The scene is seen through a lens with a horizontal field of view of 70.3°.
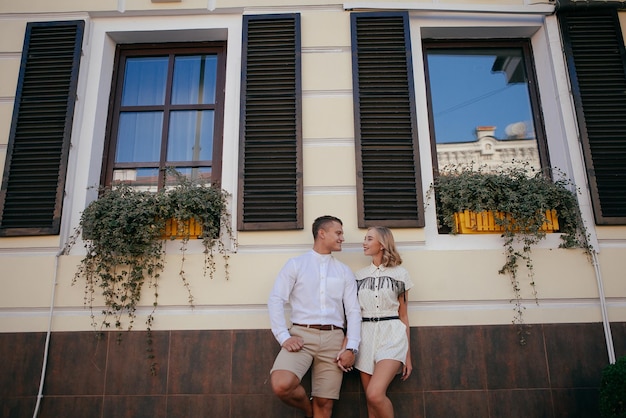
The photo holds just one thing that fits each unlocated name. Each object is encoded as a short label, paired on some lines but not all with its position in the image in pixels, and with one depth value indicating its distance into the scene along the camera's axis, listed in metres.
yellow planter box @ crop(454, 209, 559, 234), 4.04
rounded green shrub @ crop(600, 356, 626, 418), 3.12
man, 3.20
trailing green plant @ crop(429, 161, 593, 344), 3.91
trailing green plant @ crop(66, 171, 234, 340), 3.88
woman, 3.15
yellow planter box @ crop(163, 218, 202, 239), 4.02
